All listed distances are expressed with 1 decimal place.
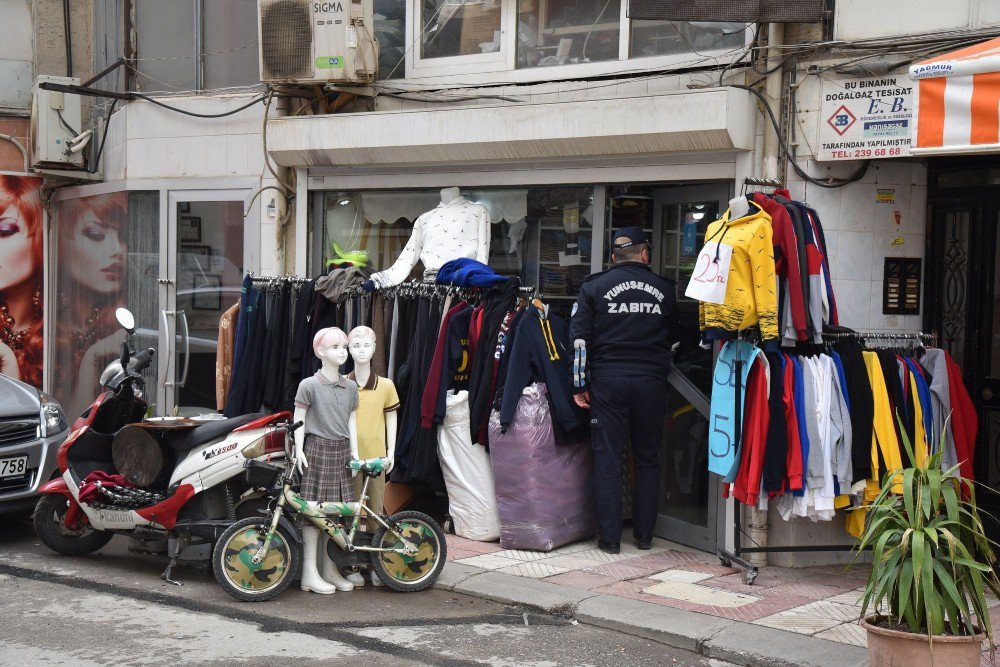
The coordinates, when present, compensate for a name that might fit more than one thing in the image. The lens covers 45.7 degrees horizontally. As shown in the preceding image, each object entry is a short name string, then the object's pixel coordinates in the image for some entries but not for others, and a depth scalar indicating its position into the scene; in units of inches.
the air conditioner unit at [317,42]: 386.6
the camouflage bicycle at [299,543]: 267.1
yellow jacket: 280.4
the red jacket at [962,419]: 292.0
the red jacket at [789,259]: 283.4
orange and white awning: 244.1
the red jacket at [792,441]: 284.0
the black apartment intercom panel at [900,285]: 311.3
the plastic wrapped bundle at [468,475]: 331.6
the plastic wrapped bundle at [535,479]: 316.8
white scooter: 284.7
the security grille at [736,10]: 296.5
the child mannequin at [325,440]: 281.9
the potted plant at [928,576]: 198.4
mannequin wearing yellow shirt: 297.0
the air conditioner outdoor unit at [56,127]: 472.4
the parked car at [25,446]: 327.0
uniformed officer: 315.6
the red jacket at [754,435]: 286.0
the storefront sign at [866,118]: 289.3
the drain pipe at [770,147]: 305.0
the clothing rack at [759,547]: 292.5
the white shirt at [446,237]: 367.6
